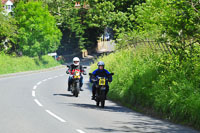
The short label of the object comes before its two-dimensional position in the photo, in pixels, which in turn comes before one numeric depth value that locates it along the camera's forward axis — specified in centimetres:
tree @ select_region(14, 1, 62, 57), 5031
